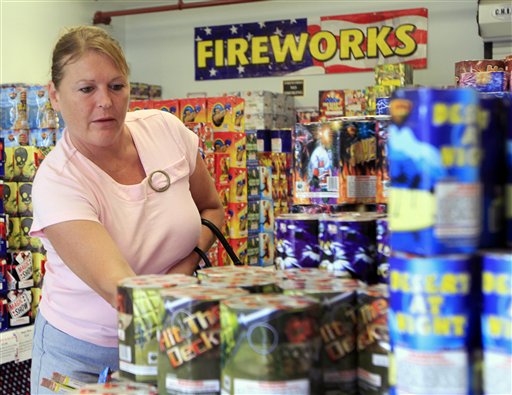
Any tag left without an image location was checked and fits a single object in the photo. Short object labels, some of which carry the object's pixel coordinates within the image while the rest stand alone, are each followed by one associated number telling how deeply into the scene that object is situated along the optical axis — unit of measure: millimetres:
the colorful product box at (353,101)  8742
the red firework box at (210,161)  5361
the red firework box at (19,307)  4258
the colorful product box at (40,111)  6746
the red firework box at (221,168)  5488
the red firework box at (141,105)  5952
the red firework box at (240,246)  5898
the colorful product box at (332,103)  8961
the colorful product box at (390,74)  7922
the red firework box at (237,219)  5848
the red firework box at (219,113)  5758
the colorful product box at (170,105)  5871
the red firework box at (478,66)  3633
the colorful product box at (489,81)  3236
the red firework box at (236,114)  5781
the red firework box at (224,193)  5632
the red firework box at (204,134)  5383
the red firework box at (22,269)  4316
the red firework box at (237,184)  5750
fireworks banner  9445
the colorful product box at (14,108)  6938
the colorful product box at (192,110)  5781
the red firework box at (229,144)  5734
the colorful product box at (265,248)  6512
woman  2043
